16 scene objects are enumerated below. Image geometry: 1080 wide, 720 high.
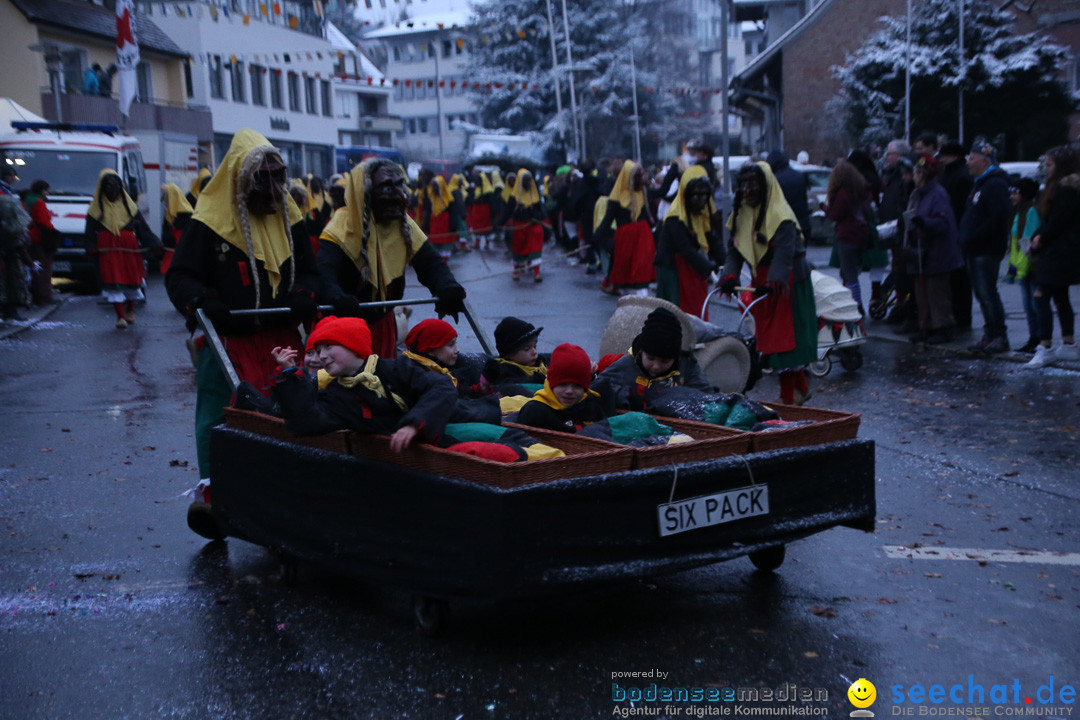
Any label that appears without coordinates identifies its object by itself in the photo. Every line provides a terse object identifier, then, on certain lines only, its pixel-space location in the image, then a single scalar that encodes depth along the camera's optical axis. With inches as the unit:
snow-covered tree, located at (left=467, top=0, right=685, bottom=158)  2234.3
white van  815.1
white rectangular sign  169.6
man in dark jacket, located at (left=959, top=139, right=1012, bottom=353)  446.0
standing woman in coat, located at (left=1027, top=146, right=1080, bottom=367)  397.7
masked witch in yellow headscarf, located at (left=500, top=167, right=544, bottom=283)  856.3
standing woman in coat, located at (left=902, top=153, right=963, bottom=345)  467.5
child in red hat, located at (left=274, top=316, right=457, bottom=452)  176.7
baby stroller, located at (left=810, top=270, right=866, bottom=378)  419.5
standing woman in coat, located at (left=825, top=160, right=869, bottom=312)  511.5
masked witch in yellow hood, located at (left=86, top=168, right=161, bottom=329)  624.7
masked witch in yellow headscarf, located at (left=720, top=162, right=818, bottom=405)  321.1
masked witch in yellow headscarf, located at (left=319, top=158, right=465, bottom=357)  246.2
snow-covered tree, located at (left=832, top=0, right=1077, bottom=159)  1074.1
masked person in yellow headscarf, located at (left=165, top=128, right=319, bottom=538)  221.5
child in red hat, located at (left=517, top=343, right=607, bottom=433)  201.0
